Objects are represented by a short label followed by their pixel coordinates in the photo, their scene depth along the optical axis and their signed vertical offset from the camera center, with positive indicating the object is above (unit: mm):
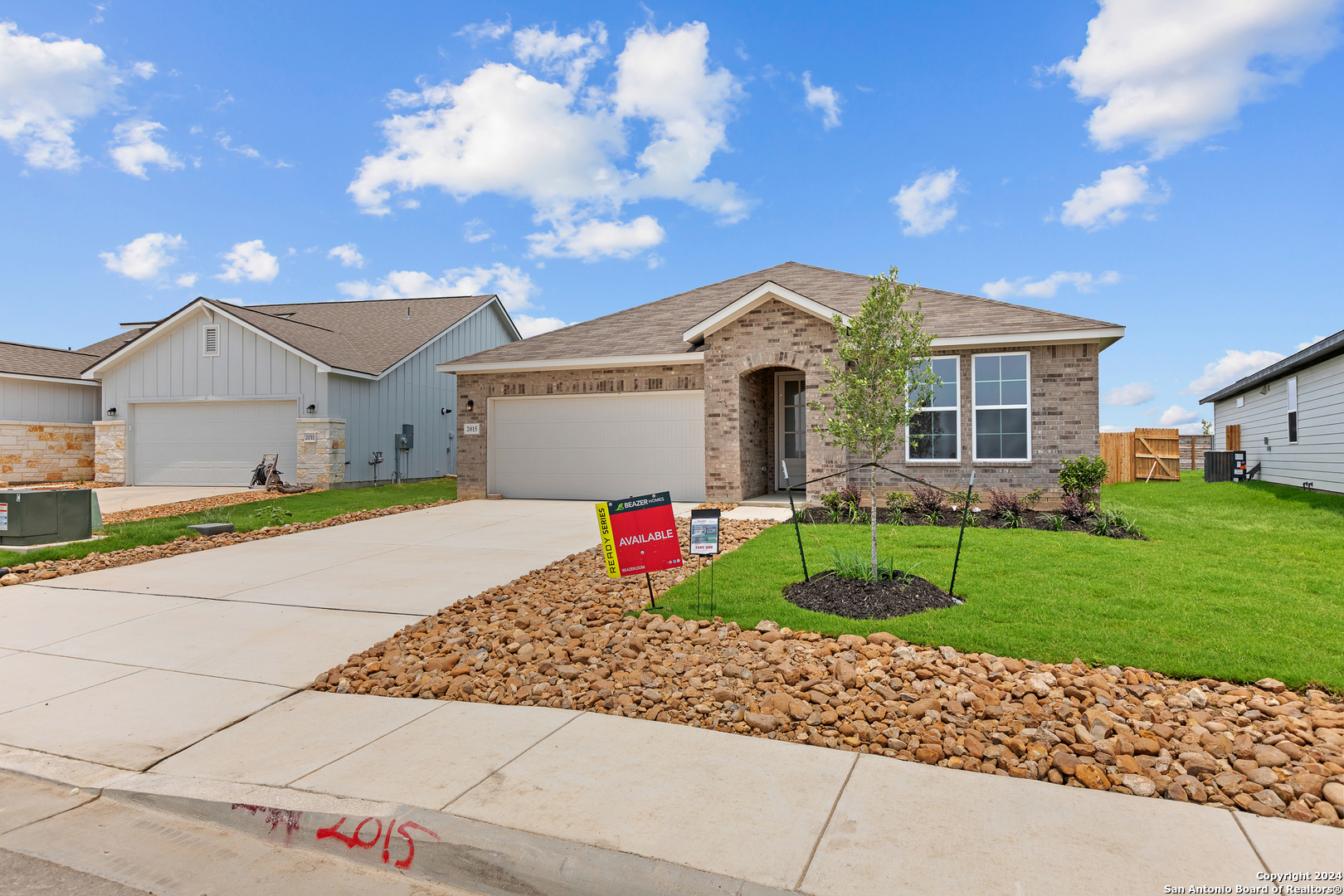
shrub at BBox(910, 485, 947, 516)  12109 -762
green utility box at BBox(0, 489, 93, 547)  10266 -870
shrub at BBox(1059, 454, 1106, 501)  11820 -338
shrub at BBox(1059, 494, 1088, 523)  11242 -823
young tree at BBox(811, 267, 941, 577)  6613 +822
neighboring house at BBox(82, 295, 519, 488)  20094 +1595
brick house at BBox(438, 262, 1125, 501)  12656 +1151
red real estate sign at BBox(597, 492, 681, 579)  6164 -675
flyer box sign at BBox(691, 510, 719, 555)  6234 -653
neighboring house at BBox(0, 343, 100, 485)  22188 +1234
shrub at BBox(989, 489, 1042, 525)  11539 -792
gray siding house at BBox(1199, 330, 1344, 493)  15211 +954
